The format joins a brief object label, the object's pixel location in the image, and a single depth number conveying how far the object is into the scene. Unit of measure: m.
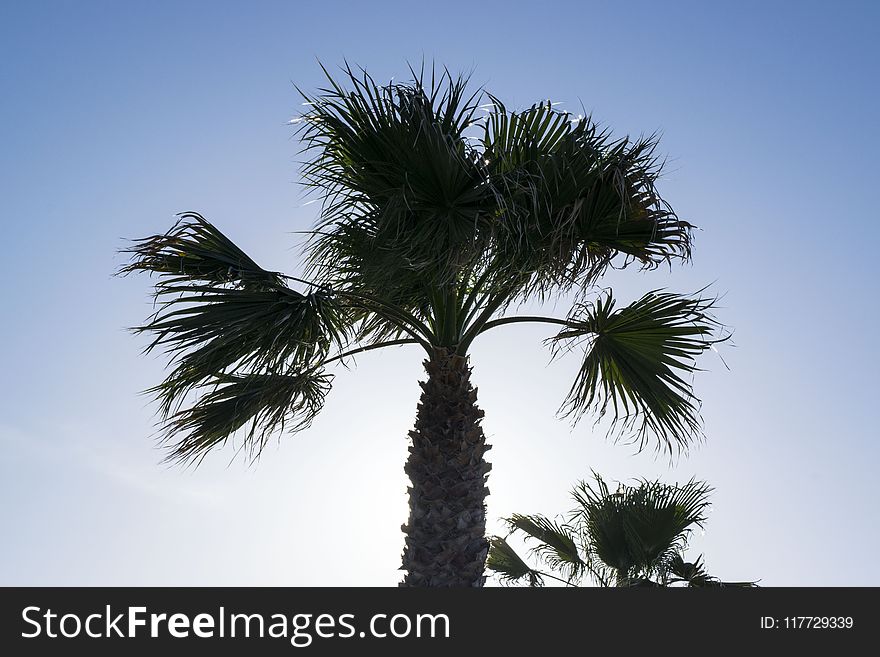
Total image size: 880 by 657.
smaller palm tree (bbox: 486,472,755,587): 7.60
